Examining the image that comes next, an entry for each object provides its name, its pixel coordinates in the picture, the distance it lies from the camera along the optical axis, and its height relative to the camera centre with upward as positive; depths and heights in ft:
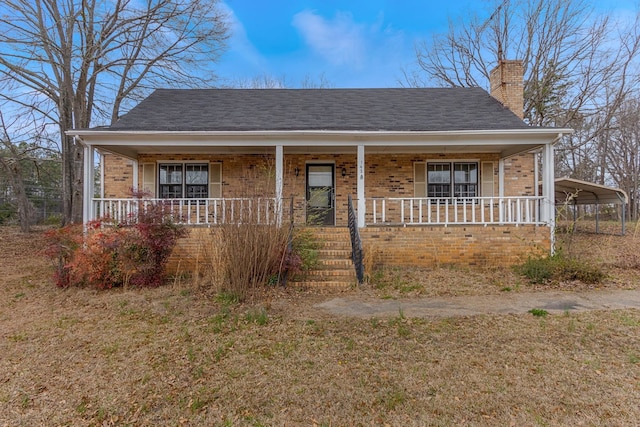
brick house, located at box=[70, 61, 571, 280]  26.61 +5.57
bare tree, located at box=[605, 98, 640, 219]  76.72 +12.11
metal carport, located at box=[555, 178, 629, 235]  38.37 +2.20
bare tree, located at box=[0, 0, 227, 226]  43.65 +21.21
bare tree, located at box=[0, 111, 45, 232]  47.85 +6.43
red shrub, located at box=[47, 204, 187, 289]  20.71 -2.34
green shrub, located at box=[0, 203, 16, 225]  61.11 +0.47
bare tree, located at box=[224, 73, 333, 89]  81.25 +31.78
